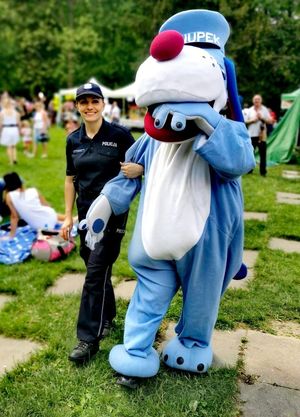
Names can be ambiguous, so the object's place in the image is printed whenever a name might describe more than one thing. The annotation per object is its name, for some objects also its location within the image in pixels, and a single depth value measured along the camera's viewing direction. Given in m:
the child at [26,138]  12.57
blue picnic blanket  5.00
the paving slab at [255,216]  6.18
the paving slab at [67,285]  4.15
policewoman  2.90
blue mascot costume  2.17
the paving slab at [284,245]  5.01
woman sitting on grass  5.68
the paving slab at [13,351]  2.98
